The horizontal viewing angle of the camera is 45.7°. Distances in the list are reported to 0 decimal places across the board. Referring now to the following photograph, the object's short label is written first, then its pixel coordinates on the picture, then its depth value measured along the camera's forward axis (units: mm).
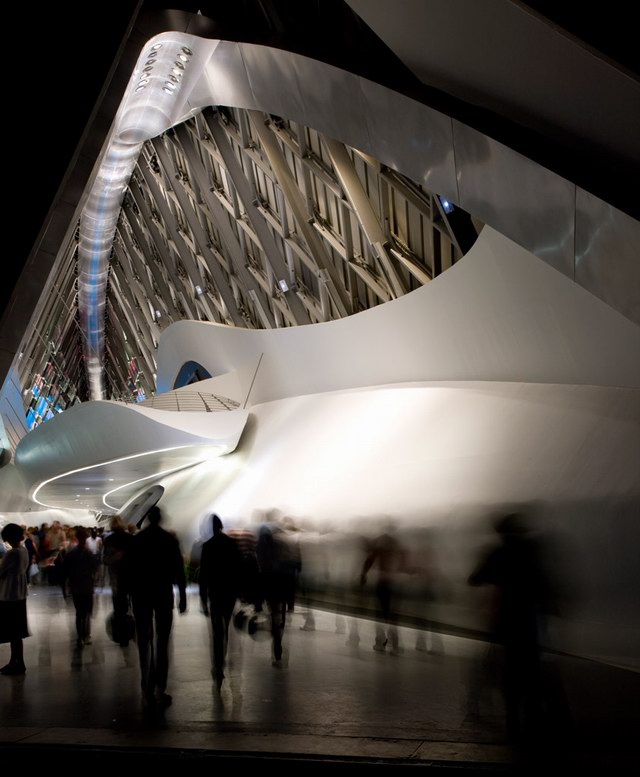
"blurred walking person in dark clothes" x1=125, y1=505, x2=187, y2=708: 4984
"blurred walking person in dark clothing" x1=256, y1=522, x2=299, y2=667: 6492
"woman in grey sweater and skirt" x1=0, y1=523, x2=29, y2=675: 6125
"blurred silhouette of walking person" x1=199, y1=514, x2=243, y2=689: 5465
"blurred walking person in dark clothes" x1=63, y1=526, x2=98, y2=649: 7477
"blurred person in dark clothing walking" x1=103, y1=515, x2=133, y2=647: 7021
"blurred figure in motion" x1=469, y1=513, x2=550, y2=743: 4285
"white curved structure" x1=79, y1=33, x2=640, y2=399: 4977
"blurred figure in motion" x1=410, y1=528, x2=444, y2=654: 7841
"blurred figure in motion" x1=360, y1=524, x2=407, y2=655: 7566
